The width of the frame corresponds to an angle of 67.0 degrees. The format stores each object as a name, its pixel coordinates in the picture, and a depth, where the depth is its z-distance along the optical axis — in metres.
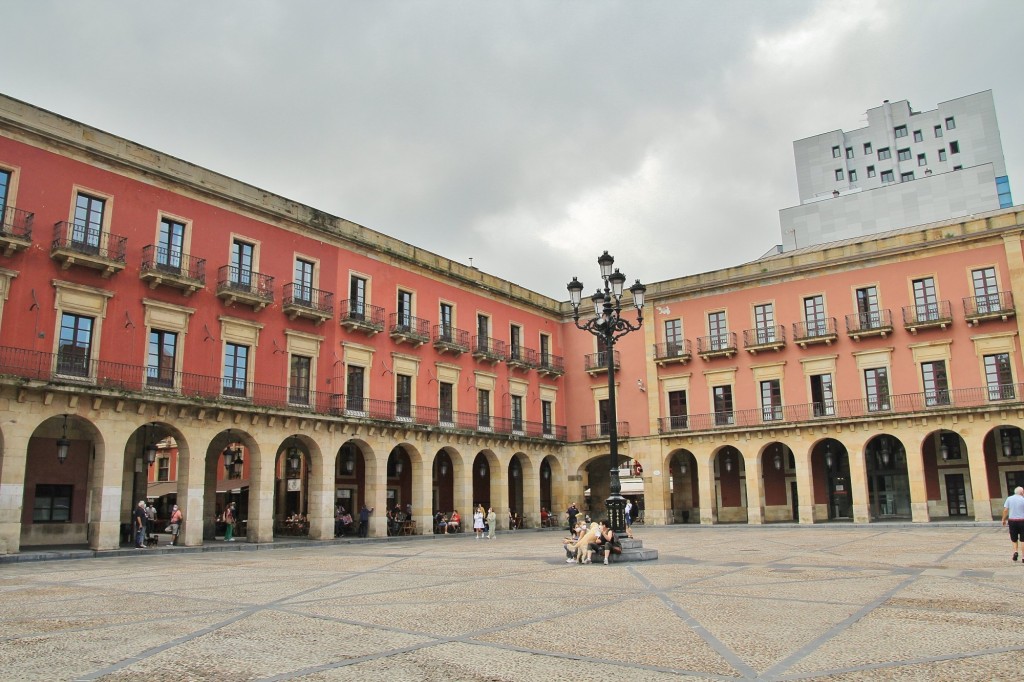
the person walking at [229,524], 24.91
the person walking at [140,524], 21.38
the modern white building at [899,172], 47.78
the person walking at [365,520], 27.92
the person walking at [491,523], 26.92
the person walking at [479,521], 27.38
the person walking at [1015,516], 13.19
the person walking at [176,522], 22.39
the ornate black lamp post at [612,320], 16.30
